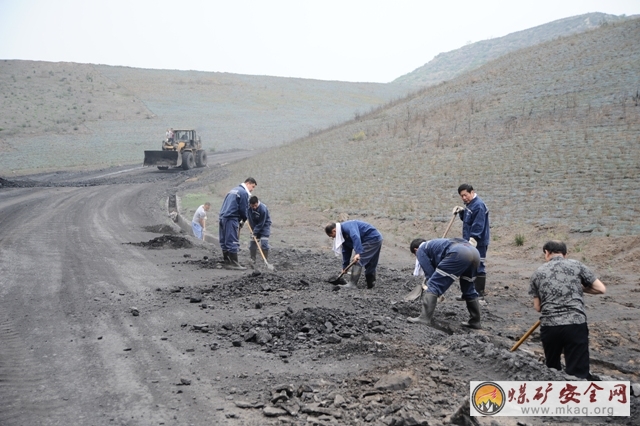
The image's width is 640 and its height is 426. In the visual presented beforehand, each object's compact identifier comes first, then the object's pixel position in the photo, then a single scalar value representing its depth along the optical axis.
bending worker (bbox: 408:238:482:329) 7.53
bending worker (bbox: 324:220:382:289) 9.70
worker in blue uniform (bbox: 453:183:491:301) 9.21
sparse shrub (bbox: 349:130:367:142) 33.69
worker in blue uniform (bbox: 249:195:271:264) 12.01
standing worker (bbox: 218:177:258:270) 11.78
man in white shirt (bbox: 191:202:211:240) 15.59
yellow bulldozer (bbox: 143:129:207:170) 34.47
